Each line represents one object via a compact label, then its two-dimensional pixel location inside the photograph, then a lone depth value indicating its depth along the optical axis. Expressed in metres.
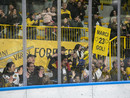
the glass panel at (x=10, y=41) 13.81
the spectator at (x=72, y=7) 15.13
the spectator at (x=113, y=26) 15.96
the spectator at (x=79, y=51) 15.35
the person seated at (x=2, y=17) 13.77
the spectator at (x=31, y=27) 14.34
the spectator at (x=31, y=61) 14.19
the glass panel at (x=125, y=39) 16.14
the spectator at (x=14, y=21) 13.99
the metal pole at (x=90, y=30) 15.46
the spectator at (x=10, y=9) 13.95
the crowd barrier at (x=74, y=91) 13.88
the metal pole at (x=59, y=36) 14.87
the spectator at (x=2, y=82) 13.75
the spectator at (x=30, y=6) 14.28
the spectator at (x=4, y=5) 13.76
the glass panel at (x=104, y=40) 15.68
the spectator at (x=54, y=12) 14.78
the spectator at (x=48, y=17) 14.69
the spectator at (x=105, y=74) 15.93
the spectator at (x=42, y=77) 14.61
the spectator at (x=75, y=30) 15.18
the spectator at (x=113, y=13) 15.89
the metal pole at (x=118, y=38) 16.00
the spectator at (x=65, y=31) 15.00
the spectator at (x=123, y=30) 16.16
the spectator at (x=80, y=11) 15.30
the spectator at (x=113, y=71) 16.10
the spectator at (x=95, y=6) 15.55
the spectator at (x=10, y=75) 13.89
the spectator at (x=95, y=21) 15.59
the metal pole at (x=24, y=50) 14.19
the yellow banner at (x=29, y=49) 13.87
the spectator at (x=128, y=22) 16.22
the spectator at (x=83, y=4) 15.35
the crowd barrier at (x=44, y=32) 13.93
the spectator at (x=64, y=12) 14.98
